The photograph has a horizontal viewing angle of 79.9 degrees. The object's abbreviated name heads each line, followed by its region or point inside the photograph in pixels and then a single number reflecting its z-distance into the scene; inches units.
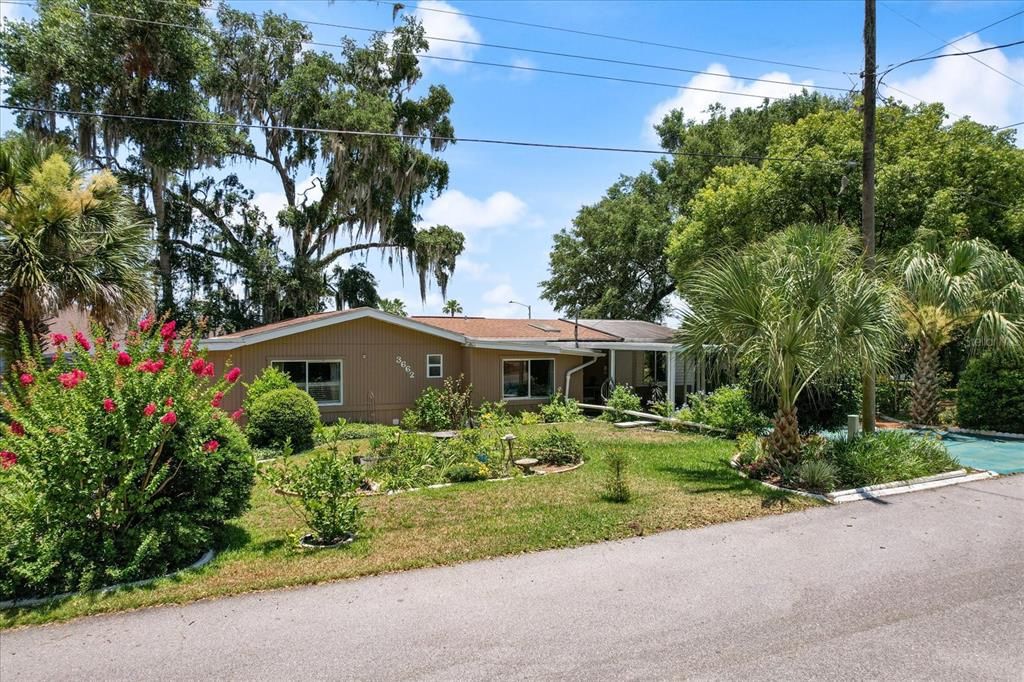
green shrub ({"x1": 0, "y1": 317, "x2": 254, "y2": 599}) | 209.0
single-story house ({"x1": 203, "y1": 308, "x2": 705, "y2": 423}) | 641.6
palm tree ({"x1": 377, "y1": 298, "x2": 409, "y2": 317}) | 1224.2
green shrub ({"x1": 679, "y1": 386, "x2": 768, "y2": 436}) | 543.2
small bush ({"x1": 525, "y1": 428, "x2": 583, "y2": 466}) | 437.1
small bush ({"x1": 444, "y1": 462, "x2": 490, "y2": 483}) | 382.0
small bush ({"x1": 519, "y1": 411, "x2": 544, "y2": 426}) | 653.9
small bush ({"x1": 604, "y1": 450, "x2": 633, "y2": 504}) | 321.7
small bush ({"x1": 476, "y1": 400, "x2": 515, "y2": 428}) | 597.8
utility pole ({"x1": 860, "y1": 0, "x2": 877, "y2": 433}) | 421.7
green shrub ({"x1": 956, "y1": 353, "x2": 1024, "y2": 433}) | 534.9
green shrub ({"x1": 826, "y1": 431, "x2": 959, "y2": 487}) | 355.3
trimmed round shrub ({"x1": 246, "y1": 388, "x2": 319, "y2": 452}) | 516.1
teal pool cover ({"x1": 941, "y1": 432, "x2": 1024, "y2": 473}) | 414.6
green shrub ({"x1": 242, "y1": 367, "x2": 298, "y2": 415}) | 552.1
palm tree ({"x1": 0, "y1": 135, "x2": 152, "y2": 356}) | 391.2
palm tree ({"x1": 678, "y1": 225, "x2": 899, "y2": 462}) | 353.1
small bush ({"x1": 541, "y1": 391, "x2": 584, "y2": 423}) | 698.8
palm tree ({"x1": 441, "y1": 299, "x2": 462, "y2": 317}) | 1456.7
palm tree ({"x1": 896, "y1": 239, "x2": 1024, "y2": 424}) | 546.0
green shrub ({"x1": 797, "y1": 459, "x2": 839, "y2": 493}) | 341.4
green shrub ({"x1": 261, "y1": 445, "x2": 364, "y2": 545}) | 256.8
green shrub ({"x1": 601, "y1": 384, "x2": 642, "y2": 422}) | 684.4
